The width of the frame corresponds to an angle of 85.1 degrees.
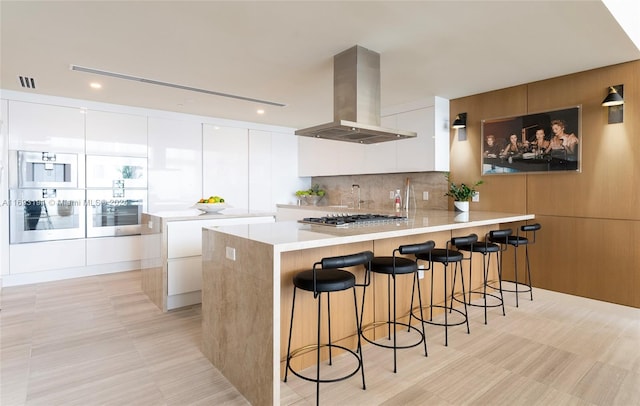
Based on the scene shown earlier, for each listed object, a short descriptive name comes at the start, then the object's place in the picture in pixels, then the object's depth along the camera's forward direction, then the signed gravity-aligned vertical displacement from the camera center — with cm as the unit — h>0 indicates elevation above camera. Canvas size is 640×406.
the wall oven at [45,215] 411 -16
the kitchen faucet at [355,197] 578 +7
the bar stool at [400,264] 223 -40
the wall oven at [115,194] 457 +10
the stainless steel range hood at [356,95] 280 +89
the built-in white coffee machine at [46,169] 411 +40
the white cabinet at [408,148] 435 +75
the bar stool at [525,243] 339 -44
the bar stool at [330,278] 181 -41
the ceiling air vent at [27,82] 363 +128
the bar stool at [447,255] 260 -41
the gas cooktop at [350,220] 253 -14
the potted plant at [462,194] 415 +10
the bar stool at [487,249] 305 -41
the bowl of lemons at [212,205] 355 -3
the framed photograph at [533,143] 345 +63
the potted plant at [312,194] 648 +15
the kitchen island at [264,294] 175 -54
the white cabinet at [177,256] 321 -51
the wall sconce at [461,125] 429 +95
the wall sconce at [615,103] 308 +88
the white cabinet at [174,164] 499 +56
